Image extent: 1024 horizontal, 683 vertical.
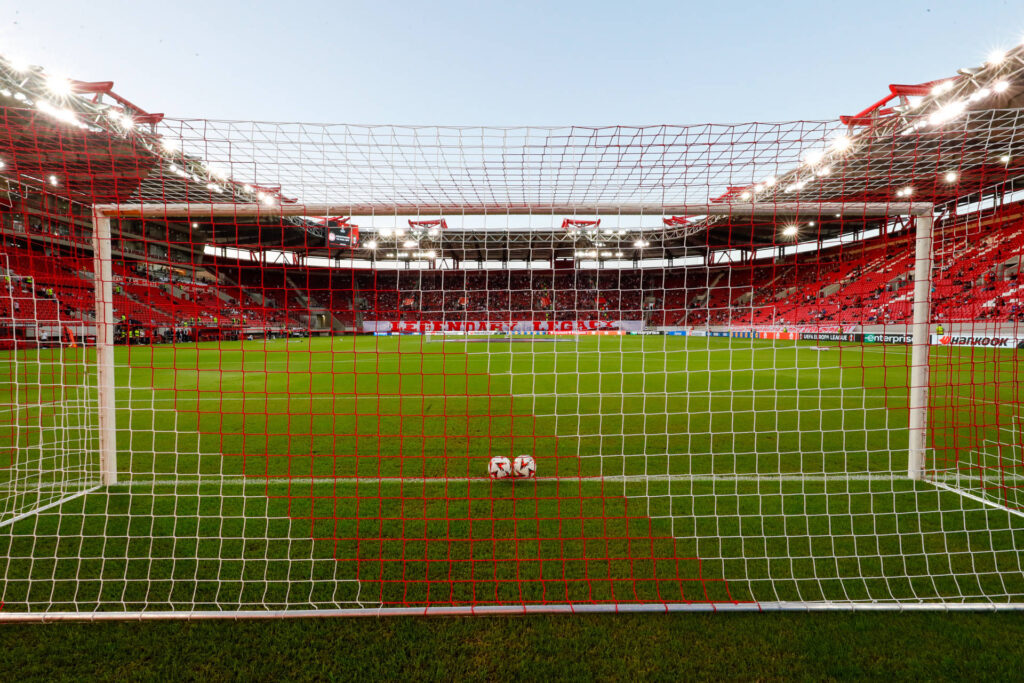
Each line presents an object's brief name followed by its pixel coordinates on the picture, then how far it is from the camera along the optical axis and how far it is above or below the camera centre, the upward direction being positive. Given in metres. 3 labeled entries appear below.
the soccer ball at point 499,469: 4.30 -1.30
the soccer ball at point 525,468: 4.28 -1.29
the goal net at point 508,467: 2.73 -1.39
